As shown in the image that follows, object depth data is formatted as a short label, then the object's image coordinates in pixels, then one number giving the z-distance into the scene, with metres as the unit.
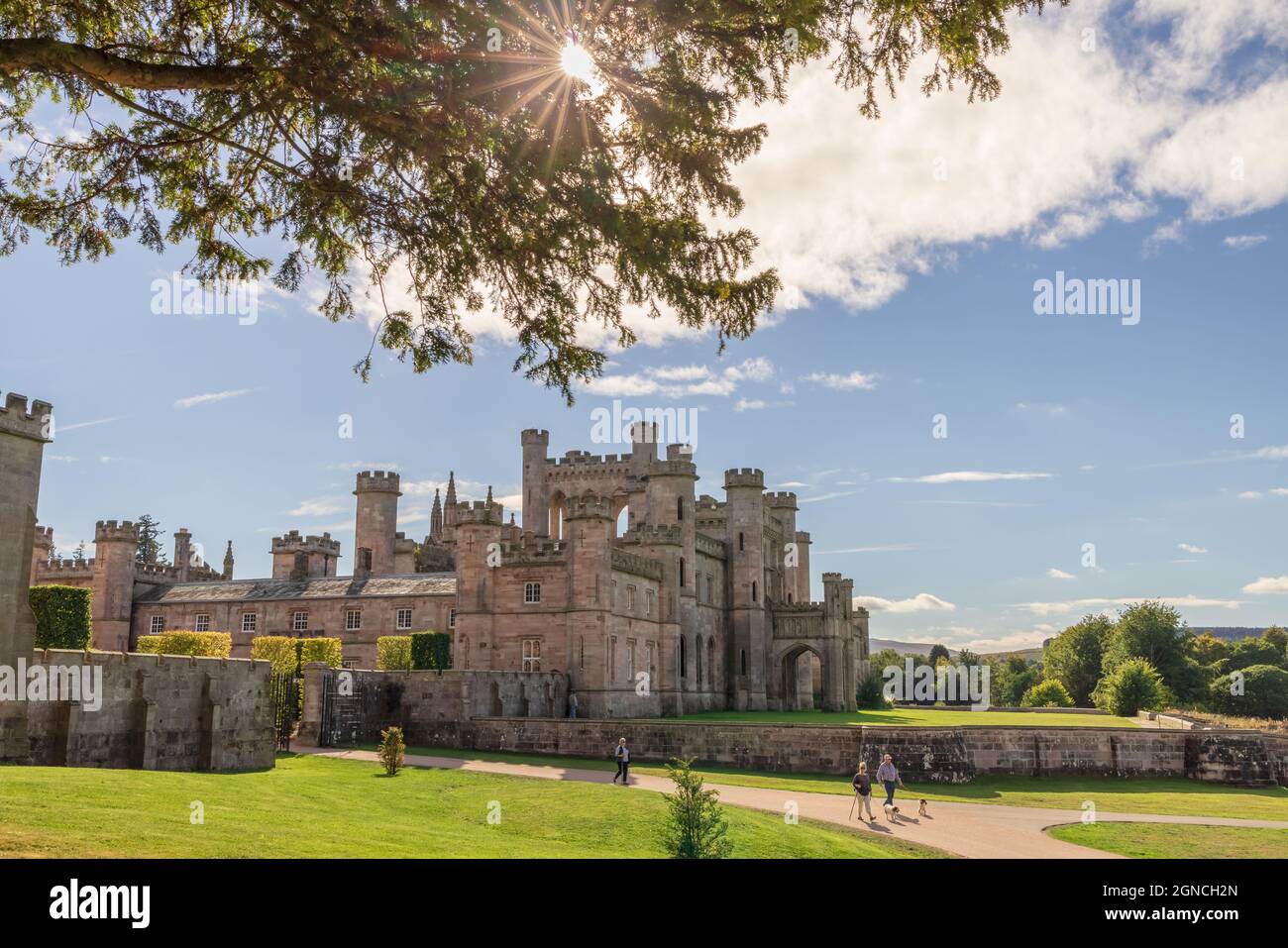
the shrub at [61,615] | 39.50
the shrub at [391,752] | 26.64
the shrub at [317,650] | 43.43
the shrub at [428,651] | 45.09
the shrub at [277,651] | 43.88
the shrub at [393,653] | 46.00
